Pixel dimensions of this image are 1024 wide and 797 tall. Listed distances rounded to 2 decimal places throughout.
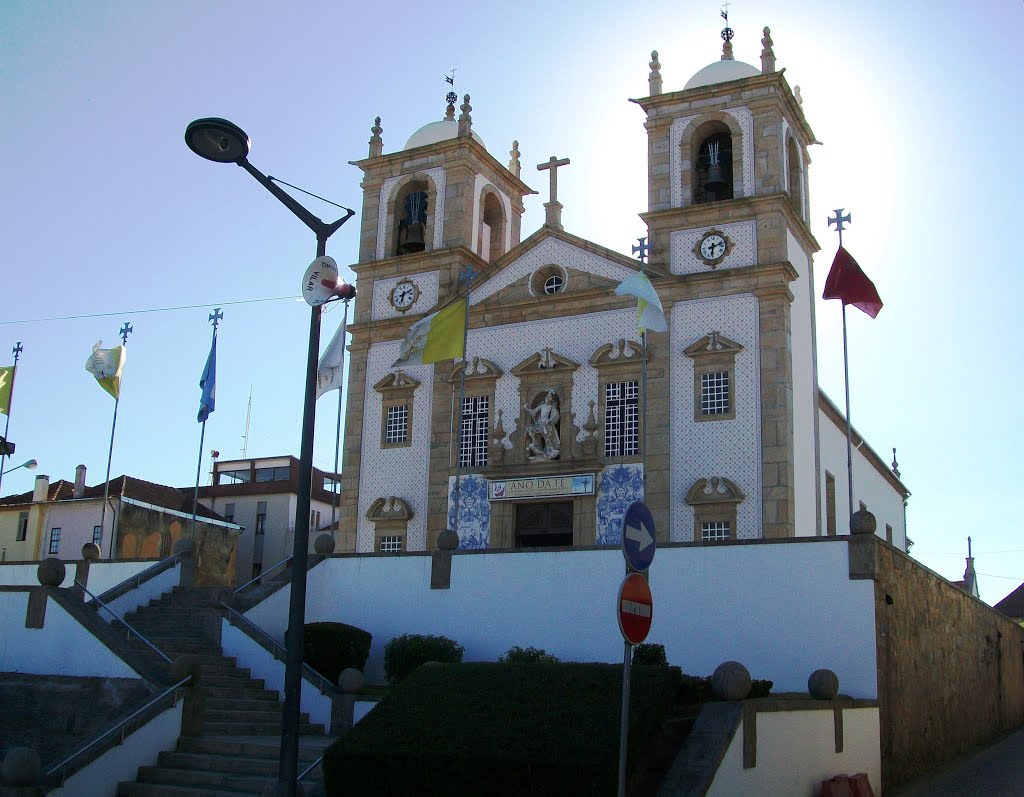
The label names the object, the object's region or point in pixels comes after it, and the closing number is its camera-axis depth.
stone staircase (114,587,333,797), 13.77
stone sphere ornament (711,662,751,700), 11.95
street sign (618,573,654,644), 8.77
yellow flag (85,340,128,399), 31.39
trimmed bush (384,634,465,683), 17.98
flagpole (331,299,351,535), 26.92
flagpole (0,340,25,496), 32.12
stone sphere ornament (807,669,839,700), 14.16
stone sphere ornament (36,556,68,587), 17.73
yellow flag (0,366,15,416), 32.09
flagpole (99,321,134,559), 31.39
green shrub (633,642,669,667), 15.95
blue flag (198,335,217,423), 29.94
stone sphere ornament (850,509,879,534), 15.92
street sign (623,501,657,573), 9.13
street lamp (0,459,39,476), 30.64
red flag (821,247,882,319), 22.94
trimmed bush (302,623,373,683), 18.31
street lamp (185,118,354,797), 10.95
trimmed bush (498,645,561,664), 17.04
